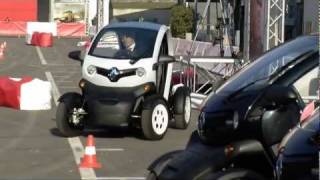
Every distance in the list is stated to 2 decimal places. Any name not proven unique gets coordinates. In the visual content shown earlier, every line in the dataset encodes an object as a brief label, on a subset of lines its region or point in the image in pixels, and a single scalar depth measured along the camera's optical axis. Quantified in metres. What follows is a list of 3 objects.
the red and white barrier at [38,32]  43.35
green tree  49.56
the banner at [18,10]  64.75
